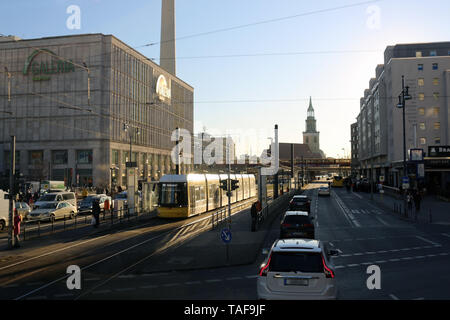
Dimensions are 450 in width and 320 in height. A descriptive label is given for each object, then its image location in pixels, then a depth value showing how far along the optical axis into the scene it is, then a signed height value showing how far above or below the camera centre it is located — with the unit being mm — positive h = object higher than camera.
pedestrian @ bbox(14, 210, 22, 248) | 18562 -2642
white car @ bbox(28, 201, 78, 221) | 27875 -2740
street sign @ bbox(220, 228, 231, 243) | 14461 -2285
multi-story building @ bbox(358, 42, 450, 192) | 62031 +10260
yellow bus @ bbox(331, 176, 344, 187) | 92375 -2012
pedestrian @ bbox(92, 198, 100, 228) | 24406 -2324
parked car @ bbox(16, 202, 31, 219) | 30156 -2726
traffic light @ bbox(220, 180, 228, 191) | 22016 -689
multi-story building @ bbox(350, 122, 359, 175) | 128250 +7863
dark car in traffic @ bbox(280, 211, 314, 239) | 18359 -2498
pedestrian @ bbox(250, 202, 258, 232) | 22547 -2442
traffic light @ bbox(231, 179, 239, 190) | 22647 -705
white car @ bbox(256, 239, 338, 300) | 8094 -2102
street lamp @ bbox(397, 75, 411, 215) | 30861 +5685
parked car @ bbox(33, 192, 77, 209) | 31406 -1980
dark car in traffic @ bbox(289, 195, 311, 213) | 28891 -2344
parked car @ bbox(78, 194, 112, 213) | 34647 -2884
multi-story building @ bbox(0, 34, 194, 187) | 73688 +12205
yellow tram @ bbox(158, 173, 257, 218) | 27484 -1607
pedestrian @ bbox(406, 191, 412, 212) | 36362 -2635
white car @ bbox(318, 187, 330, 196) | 56812 -2775
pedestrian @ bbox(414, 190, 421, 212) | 32934 -2293
